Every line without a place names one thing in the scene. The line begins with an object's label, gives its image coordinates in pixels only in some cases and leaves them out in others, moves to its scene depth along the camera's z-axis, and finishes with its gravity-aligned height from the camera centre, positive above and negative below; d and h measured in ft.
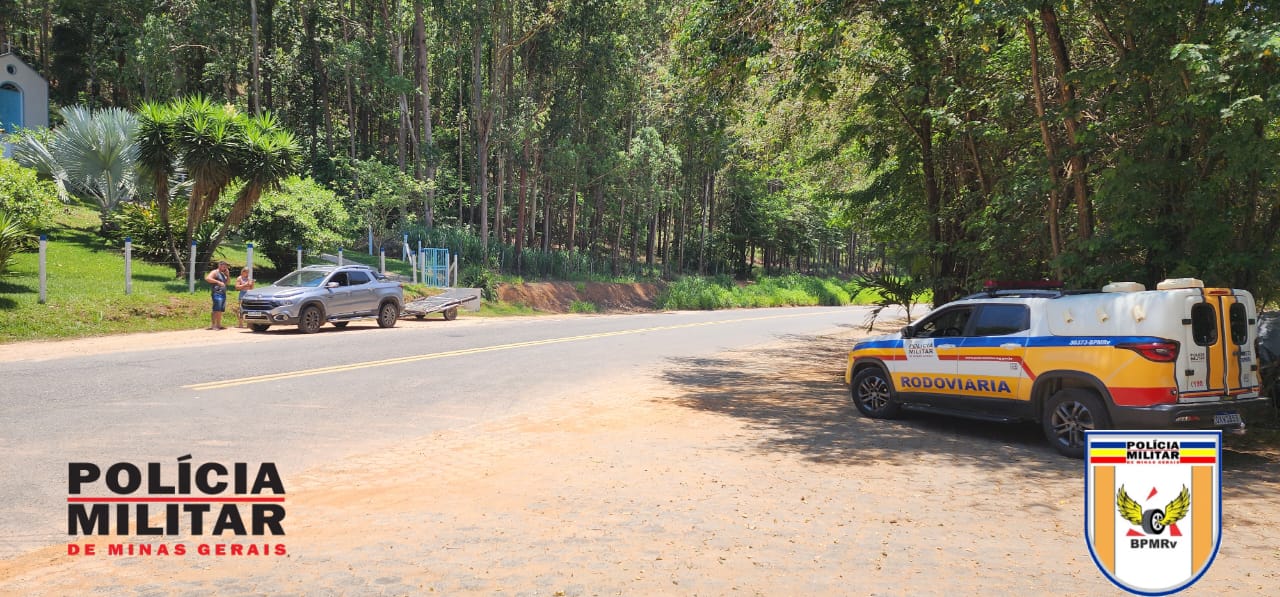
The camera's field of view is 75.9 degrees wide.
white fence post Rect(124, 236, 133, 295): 66.13 +1.94
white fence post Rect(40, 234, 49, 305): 59.47 +0.81
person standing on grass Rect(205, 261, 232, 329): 64.95 -0.02
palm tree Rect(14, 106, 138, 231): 86.84 +15.28
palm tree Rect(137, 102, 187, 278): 74.08 +13.81
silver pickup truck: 64.42 -0.42
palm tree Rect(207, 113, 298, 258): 77.36 +12.85
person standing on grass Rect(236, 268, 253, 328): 68.97 +0.99
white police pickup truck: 25.23 -2.21
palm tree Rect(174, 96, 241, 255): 74.79 +13.81
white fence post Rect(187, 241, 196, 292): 73.26 +1.61
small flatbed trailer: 84.74 -1.24
